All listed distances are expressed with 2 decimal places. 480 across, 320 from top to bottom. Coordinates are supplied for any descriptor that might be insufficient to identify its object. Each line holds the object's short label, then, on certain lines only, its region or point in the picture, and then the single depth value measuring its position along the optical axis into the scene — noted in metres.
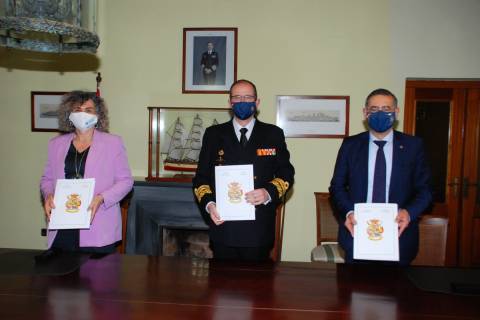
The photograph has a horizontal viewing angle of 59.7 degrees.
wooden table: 1.28
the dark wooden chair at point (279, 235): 3.34
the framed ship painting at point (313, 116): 3.69
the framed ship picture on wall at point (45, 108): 3.91
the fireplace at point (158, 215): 3.57
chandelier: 1.48
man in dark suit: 2.10
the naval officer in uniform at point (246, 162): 2.26
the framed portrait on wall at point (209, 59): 3.73
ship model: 3.72
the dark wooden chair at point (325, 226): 3.32
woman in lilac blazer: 2.17
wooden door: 3.81
